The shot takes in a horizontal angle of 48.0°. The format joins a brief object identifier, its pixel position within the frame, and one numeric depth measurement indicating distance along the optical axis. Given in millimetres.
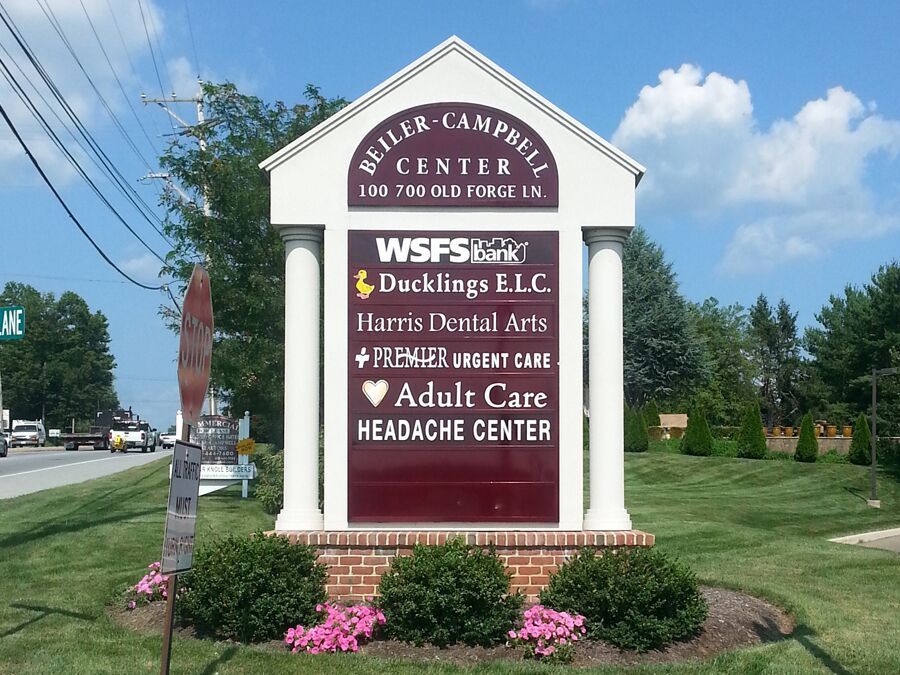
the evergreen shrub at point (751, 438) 41406
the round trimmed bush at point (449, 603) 8250
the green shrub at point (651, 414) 50250
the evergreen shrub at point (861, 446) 38594
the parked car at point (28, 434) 74375
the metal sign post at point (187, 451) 5426
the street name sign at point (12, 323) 13188
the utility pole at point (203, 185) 22125
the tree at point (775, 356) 90062
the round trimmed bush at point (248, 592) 8430
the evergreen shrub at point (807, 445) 39750
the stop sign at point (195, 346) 5547
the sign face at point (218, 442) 22219
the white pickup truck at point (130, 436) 63656
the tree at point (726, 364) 80000
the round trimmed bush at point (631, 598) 8312
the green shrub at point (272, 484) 18422
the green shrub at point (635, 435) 45031
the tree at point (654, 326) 56750
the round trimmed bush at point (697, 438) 42531
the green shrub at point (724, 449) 43594
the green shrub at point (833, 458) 40219
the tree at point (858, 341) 54062
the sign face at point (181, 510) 5355
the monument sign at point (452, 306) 9820
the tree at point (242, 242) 20500
